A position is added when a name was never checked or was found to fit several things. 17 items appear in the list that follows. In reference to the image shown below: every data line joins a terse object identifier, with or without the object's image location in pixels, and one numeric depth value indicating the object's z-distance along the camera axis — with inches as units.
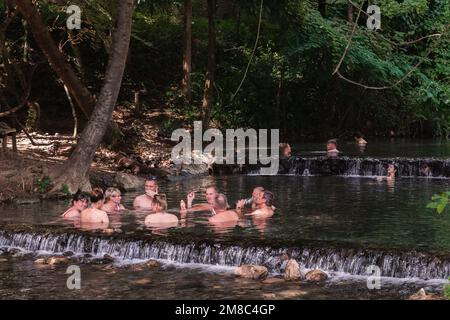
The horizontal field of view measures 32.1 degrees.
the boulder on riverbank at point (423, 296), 359.3
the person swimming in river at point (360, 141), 1183.9
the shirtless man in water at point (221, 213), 556.1
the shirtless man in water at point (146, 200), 626.2
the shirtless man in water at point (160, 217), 549.6
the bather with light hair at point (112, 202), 599.2
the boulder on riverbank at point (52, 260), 466.3
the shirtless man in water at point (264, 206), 583.5
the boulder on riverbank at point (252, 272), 422.0
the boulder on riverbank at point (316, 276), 414.9
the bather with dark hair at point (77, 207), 580.1
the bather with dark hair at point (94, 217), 550.3
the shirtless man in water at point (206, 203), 572.3
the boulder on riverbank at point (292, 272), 418.6
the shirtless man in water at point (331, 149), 932.0
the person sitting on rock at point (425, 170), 879.1
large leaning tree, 674.8
